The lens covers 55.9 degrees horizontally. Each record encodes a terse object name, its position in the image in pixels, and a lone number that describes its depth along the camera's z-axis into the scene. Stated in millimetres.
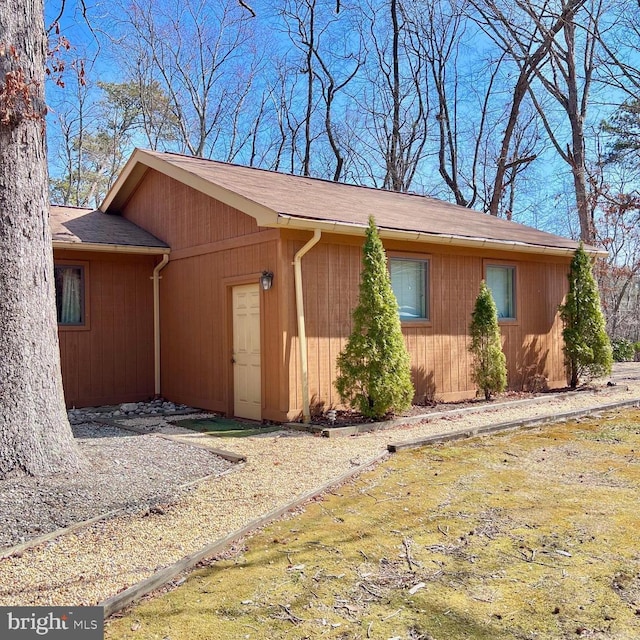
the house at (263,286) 7766
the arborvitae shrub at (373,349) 7547
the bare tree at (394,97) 23016
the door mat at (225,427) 7343
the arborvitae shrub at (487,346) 9336
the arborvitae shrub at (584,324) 10594
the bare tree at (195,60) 22531
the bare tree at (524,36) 14461
